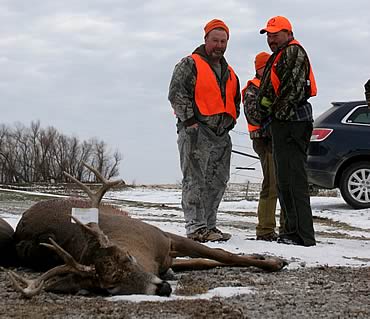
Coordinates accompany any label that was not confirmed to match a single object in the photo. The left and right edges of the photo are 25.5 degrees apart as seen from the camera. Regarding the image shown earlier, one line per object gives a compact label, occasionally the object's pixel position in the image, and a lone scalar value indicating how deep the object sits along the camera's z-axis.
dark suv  14.34
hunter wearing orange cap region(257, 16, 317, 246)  8.35
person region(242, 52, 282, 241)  9.33
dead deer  5.10
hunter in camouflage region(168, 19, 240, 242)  8.76
